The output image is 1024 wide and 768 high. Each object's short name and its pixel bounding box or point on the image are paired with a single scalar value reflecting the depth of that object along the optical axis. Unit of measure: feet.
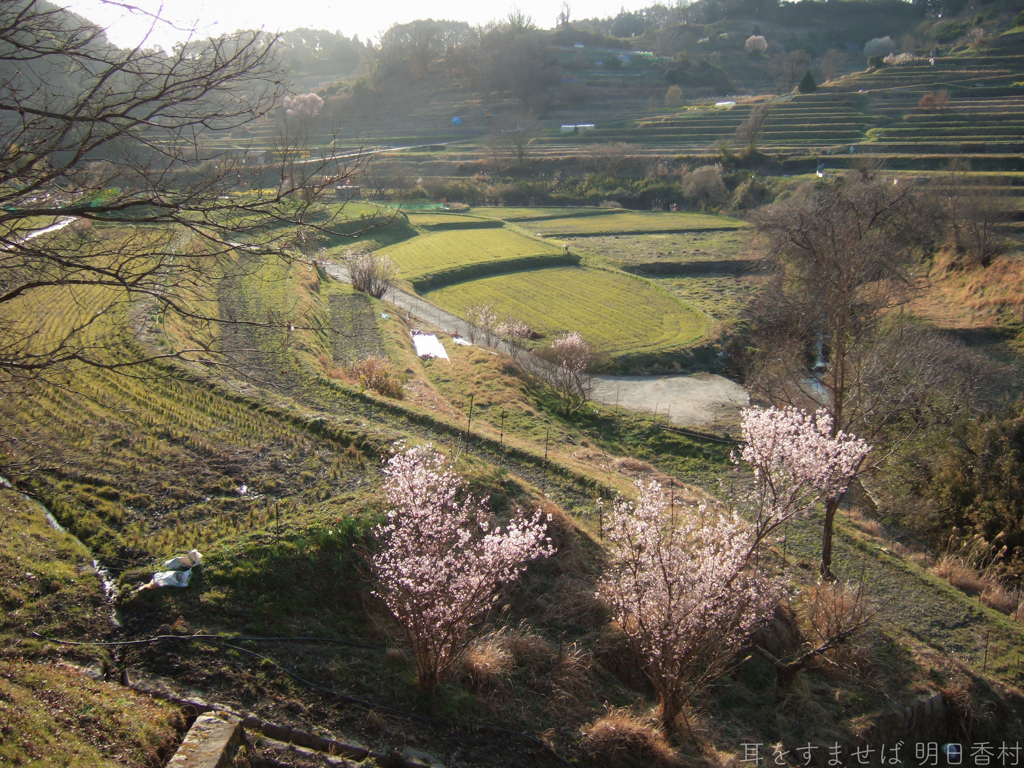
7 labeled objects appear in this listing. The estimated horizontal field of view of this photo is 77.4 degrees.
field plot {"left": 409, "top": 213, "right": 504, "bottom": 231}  164.76
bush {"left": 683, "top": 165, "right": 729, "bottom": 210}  184.96
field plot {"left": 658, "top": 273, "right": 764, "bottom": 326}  104.13
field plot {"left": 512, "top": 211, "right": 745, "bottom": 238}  163.32
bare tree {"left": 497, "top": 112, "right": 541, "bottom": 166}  219.00
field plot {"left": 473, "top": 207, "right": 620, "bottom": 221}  180.53
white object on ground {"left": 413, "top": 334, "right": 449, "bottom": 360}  81.20
